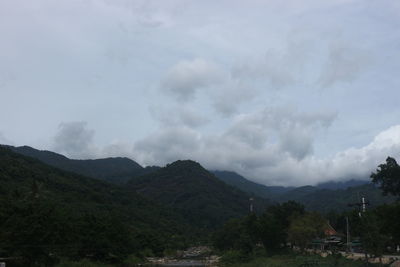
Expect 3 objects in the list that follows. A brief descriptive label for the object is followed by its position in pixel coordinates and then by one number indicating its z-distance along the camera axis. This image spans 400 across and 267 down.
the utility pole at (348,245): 70.45
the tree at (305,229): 69.38
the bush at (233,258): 72.61
